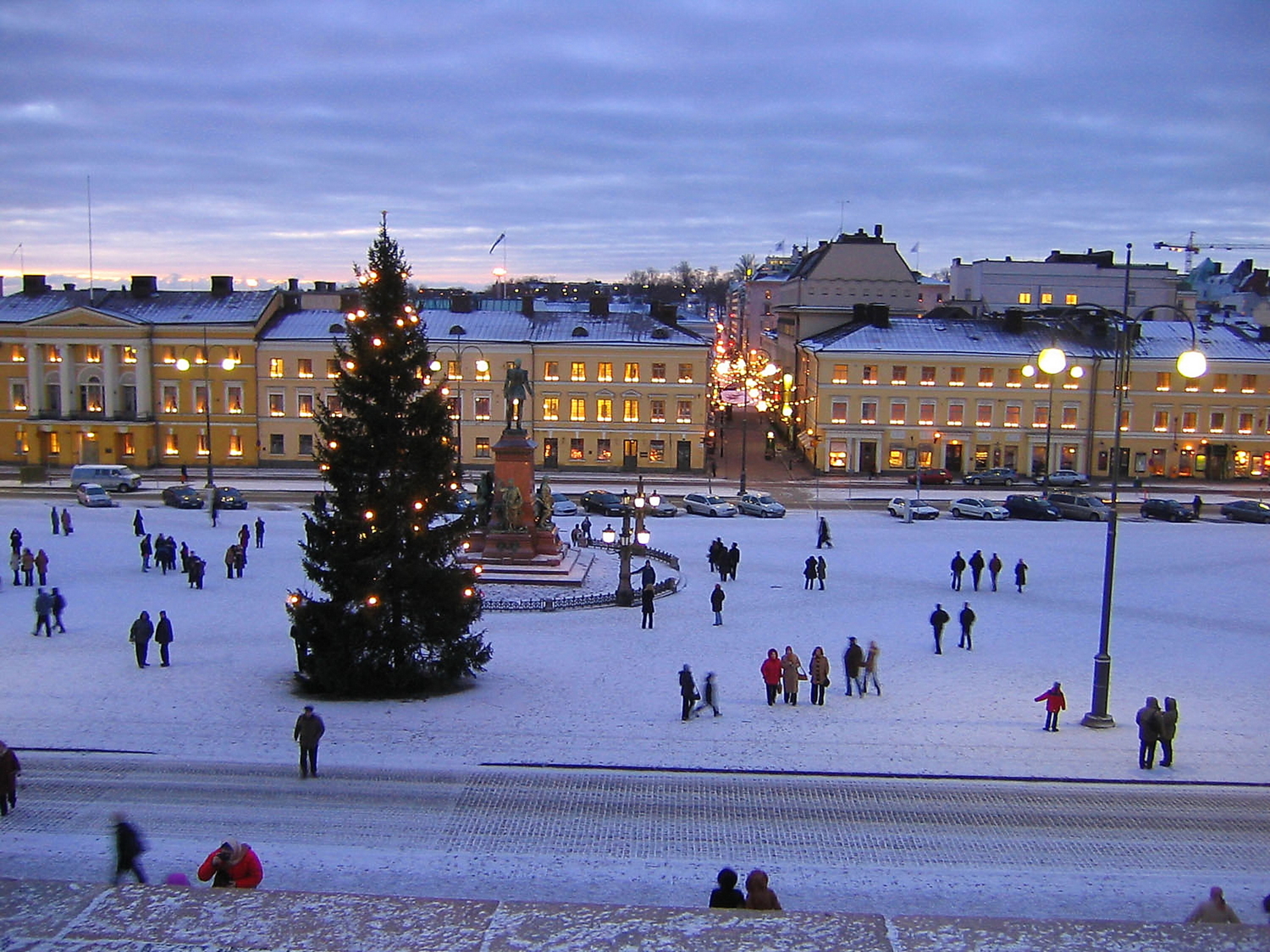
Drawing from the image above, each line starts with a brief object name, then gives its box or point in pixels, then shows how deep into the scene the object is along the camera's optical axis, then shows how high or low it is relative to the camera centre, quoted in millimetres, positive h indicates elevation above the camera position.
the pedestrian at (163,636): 22656 -5042
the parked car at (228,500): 49812 -4840
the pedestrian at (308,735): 15891 -4943
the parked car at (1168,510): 52656 -4739
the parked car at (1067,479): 63312 -3962
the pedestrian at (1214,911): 10086 -4589
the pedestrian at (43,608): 25234 -5022
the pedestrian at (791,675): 21062 -5175
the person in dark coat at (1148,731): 17359 -5062
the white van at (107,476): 56031 -4390
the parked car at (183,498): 50594 -4864
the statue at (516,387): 38969 +445
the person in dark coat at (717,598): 28109 -5001
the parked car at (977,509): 51875 -4795
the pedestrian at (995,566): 33594 -4803
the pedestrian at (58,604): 25391 -4957
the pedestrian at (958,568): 33719 -4915
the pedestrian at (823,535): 40188 -4781
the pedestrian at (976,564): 33812 -4809
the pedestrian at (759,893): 10125 -4524
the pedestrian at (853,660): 21844 -5045
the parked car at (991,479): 64938 -4127
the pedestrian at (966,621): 26078 -5053
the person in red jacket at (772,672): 20922 -5101
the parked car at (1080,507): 51359 -4540
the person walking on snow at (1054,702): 19422 -5158
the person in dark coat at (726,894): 10164 -4569
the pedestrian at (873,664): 22062 -5187
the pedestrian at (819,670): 21031 -5083
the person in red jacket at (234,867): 10625 -4631
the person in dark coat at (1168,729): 17484 -5060
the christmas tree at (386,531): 21469 -2704
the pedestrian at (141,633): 22344 -4908
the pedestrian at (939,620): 25234 -4884
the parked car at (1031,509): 51875 -4720
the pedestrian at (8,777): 14391 -5110
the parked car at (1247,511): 52188 -4644
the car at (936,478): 64312 -4114
